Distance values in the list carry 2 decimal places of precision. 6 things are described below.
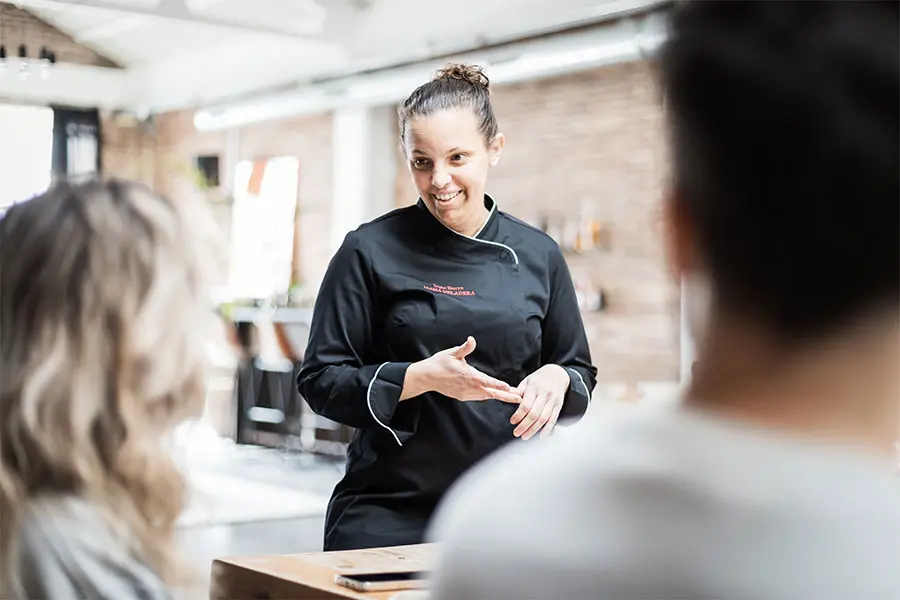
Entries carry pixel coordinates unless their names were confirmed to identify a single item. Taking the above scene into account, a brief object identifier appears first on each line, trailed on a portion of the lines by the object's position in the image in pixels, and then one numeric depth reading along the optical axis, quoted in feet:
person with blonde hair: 4.31
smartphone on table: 5.92
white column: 38.17
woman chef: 8.19
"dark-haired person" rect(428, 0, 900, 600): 2.41
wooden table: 5.90
